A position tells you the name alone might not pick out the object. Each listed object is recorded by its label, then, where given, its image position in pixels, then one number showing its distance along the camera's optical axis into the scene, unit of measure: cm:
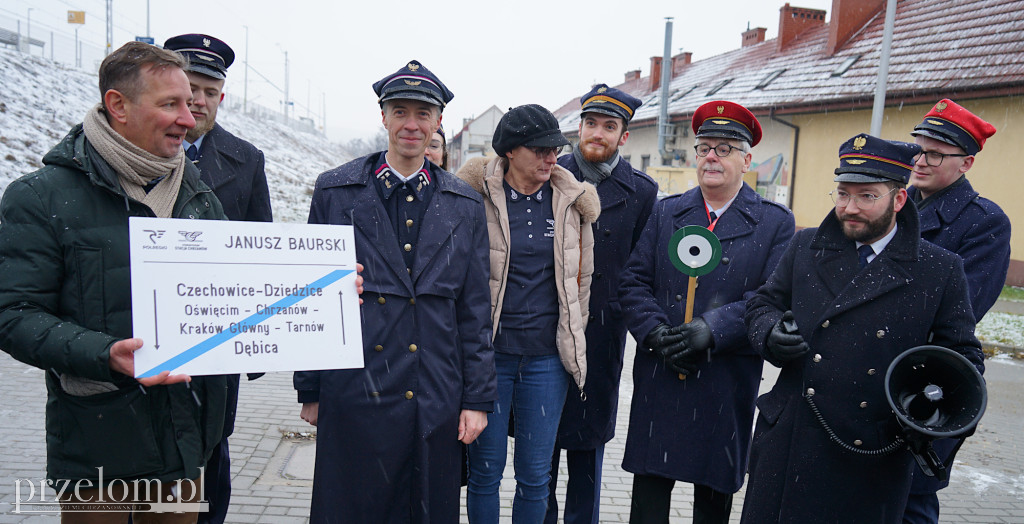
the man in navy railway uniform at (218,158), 343
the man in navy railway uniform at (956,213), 337
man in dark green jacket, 212
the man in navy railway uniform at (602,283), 381
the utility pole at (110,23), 3152
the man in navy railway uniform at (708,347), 341
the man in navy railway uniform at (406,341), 281
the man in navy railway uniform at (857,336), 273
